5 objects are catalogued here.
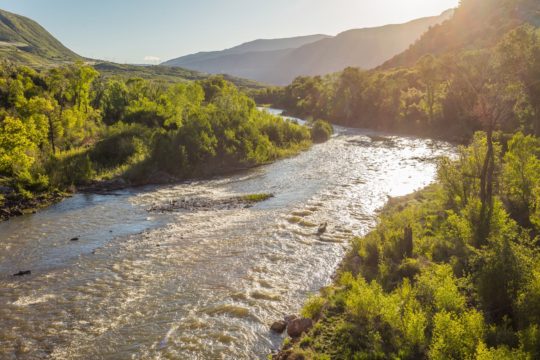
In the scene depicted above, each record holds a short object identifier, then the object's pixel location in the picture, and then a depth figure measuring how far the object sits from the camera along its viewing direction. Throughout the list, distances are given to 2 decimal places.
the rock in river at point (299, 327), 16.39
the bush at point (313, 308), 17.44
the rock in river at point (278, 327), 17.06
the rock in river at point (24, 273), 23.62
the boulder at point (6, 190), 39.91
